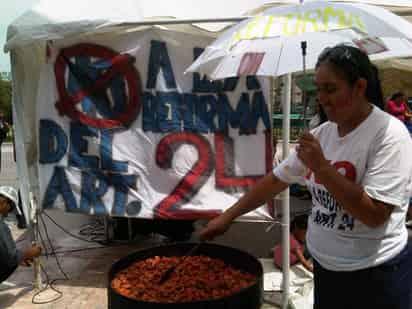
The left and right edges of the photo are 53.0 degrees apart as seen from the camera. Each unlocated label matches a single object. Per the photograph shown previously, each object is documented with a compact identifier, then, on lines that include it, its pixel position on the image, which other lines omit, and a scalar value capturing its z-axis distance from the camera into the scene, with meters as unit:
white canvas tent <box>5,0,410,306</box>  3.38
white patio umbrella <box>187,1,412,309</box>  1.75
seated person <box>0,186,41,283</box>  3.26
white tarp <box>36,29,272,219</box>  3.55
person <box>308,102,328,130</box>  1.92
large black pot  1.99
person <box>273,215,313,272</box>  3.92
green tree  29.28
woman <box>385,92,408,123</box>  8.87
